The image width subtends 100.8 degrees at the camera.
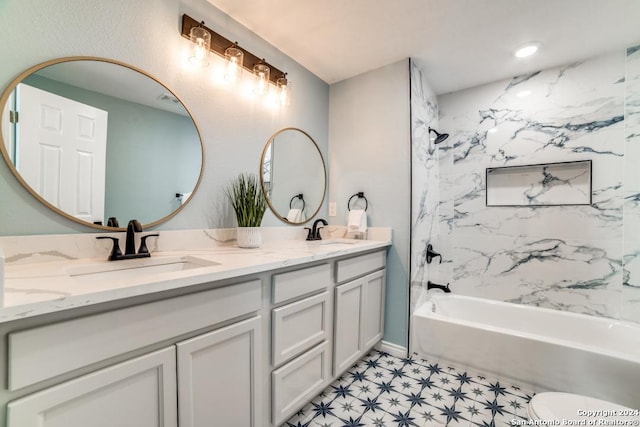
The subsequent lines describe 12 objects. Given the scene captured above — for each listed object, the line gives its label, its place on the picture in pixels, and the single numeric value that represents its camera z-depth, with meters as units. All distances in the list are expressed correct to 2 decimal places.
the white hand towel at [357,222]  2.16
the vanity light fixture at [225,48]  1.46
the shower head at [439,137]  2.38
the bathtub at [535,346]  1.49
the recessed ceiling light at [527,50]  1.91
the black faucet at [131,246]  1.15
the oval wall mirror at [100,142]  1.02
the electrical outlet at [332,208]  2.47
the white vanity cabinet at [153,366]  0.63
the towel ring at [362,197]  2.27
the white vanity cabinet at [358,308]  1.62
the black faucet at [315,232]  2.17
